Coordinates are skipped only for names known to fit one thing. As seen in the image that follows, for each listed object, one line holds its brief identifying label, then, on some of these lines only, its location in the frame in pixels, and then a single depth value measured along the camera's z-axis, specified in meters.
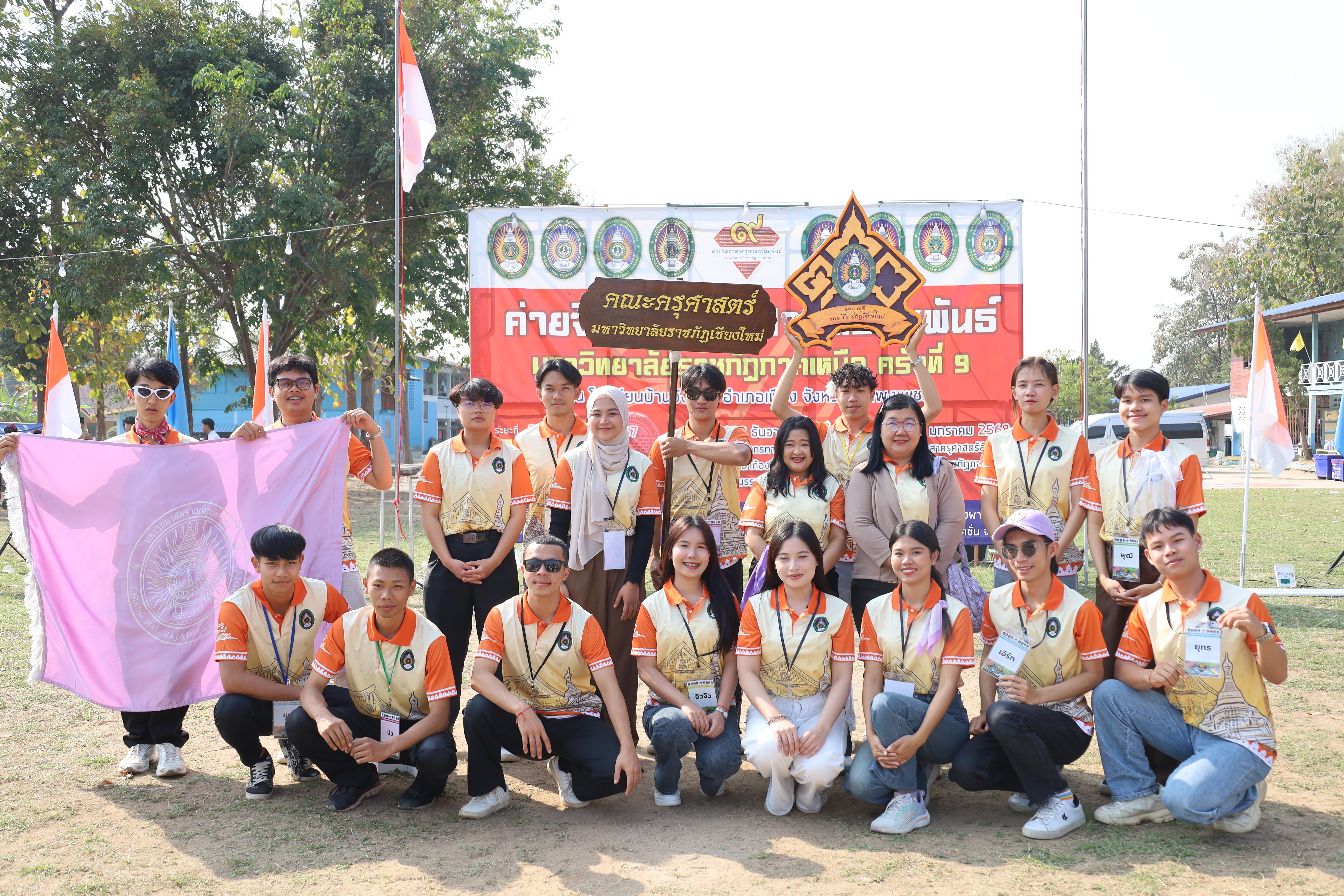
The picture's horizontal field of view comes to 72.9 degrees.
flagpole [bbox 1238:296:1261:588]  7.88
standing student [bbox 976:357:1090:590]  4.59
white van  26.75
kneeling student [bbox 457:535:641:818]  3.78
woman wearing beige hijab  4.45
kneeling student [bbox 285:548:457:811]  3.80
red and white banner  7.91
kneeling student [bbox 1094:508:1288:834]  3.44
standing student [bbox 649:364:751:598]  4.59
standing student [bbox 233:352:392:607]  4.51
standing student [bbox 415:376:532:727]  4.50
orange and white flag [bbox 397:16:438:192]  8.05
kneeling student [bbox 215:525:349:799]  3.96
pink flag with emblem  4.30
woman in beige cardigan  4.32
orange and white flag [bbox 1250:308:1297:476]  8.09
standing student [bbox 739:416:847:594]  4.39
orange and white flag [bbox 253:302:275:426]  7.46
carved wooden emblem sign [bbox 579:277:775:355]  4.61
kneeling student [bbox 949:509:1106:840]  3.62
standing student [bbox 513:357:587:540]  4.73
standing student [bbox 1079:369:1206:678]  4.34
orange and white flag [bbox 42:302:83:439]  6.48
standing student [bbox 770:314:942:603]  4.75
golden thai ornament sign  7.43
